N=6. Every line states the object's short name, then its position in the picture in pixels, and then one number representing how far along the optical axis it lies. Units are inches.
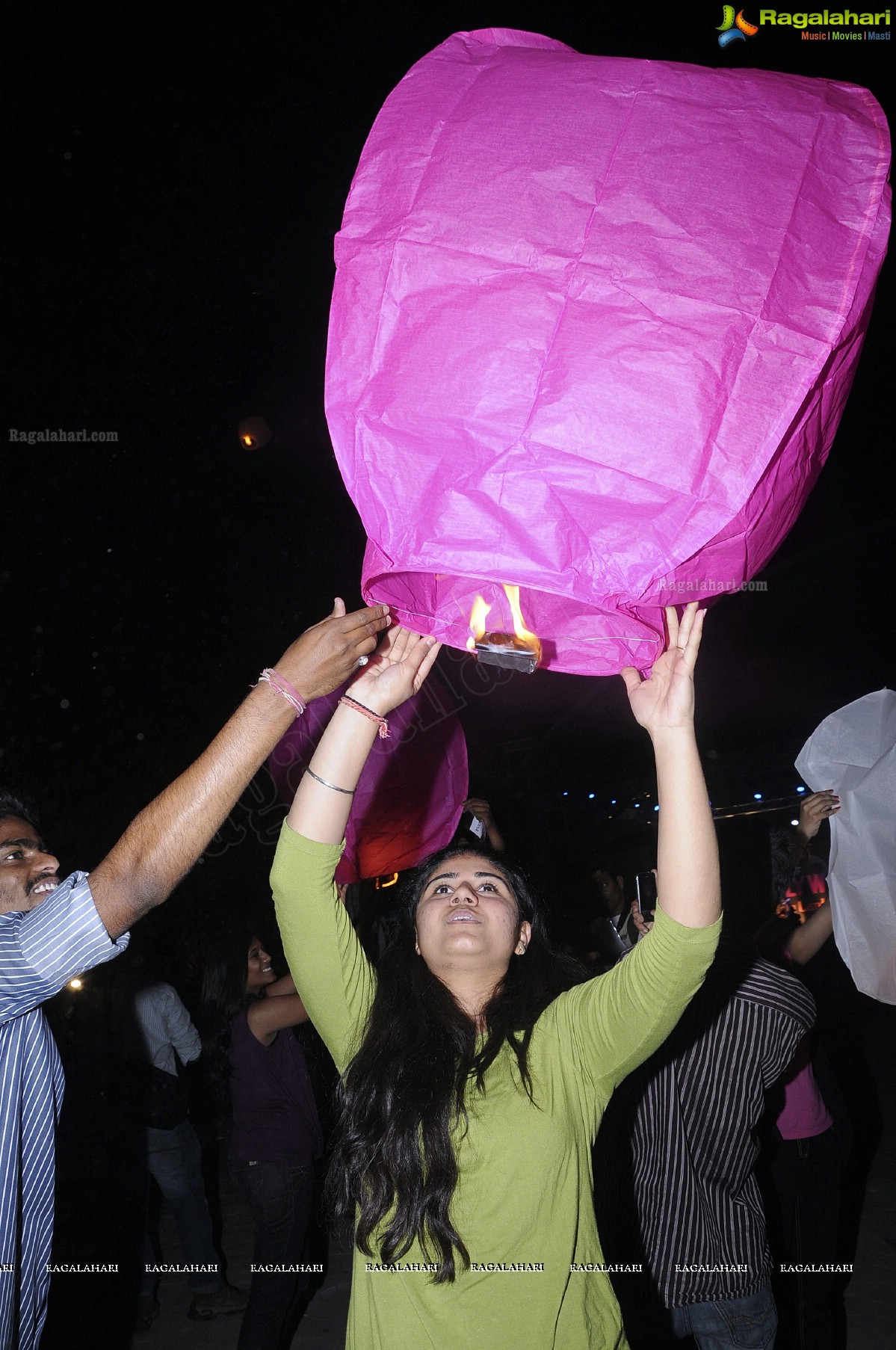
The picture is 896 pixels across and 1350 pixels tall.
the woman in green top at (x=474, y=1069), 57.9
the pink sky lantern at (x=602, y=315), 42.0
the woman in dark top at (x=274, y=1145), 125.9
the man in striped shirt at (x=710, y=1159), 86.6
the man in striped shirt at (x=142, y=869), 56.5
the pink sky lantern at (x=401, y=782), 98.7
